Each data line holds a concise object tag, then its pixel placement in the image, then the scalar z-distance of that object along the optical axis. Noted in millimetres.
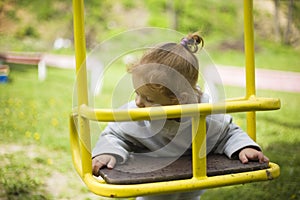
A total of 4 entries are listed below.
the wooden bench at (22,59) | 9438
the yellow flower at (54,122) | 5811
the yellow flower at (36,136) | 5098
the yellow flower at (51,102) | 6926
